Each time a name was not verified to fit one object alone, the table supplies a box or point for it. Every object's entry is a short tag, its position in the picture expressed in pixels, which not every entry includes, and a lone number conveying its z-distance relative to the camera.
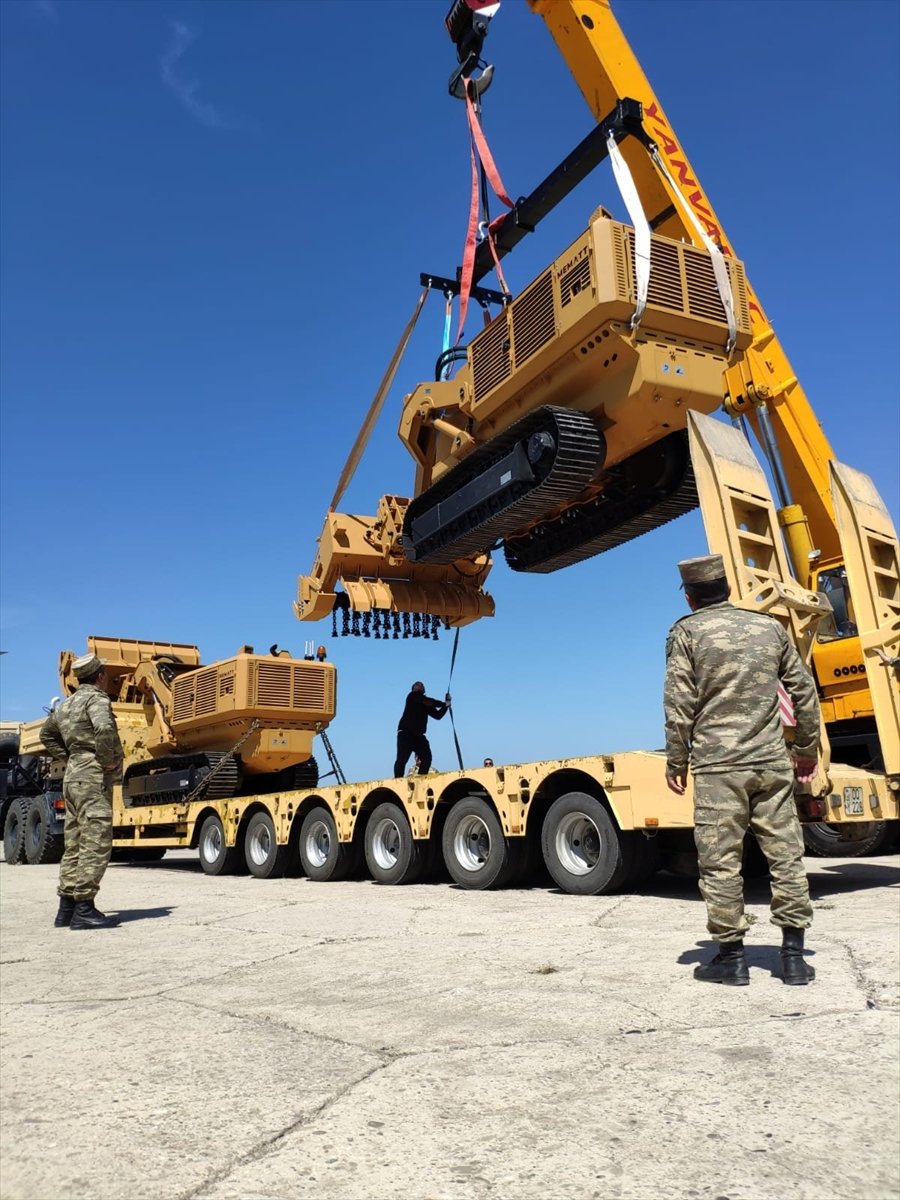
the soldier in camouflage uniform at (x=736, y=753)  3.60
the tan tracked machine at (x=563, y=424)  6.74
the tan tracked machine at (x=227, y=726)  11.52
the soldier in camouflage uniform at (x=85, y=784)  6.33
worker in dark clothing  11.00
